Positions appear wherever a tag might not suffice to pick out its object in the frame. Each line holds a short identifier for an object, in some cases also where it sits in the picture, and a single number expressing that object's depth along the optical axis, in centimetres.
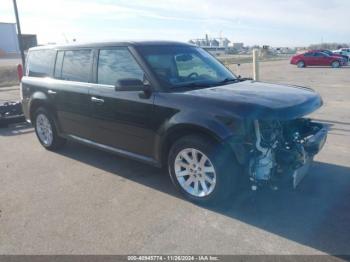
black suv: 369
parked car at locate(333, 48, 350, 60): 3812
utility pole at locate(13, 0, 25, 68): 1427
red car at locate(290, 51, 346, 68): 2805
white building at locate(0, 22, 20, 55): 7450
